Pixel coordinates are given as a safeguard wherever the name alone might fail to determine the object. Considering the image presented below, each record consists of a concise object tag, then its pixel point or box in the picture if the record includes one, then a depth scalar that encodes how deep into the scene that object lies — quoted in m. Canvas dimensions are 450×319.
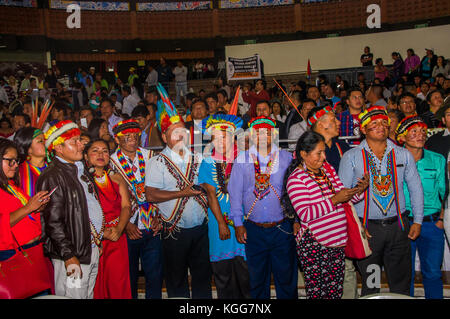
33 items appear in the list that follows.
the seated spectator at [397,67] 11.84
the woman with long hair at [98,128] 4.48
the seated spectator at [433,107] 5.04
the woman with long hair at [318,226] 3.01
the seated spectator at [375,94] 6.64
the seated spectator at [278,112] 7.61
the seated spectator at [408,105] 5.02
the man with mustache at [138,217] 3.63
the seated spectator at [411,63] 11.95
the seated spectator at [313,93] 7.04
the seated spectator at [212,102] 6.20
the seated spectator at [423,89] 9.09
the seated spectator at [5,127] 6.41
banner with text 11.72
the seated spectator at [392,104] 6.00
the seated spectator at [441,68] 11.30
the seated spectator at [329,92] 7.95
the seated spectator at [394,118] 4.49
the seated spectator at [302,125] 5.23
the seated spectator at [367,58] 13.11
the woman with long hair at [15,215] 2.81
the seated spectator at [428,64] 11.69
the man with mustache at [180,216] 3.46
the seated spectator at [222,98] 7.34
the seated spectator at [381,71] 11.57
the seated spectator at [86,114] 6.34
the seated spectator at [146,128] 5.42
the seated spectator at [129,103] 10.68
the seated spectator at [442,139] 3.90
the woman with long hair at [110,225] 3.32
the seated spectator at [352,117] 4.86
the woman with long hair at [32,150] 3.32
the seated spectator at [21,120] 5.57
